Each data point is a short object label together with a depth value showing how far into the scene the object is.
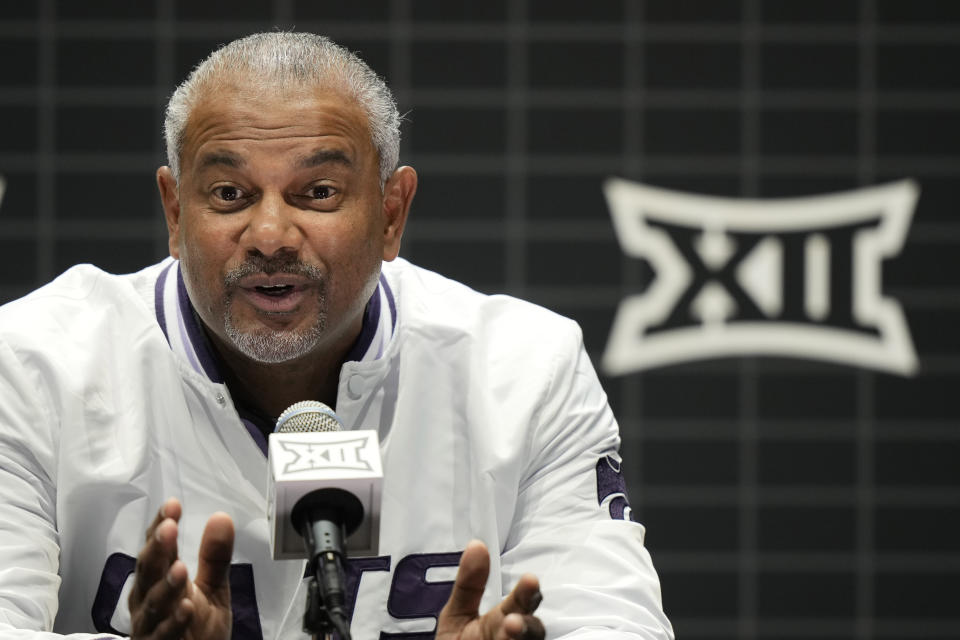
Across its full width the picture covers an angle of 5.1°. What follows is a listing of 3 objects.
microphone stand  6.98
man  7.31
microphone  7.01
